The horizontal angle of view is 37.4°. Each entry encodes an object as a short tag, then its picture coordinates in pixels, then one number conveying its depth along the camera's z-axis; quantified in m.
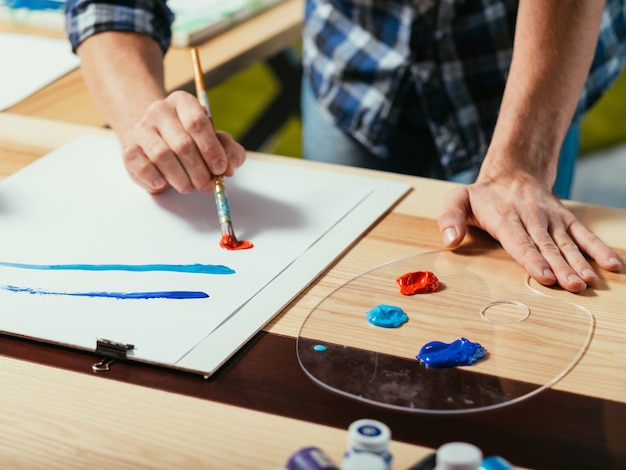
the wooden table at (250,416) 0.69
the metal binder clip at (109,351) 0.81
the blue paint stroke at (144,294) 0.91
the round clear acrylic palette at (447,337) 0.77
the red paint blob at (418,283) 0.92
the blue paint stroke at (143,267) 0.96
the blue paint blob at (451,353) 0.80
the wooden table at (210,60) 1.45
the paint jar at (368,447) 0.57
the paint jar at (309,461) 0.57
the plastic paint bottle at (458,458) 0.57
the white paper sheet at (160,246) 0.85
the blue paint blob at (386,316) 0.86
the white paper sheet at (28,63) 1.52
